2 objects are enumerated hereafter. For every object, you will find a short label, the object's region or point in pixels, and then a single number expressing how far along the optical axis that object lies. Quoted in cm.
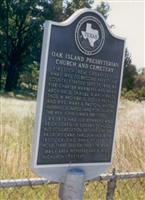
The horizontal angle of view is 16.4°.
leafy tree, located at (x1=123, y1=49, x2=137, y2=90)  4481
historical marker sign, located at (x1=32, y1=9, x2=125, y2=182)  401
